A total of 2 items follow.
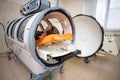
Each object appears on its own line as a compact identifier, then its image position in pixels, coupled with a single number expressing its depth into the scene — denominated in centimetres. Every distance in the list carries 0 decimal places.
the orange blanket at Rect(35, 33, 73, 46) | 74
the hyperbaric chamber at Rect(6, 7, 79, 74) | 69
